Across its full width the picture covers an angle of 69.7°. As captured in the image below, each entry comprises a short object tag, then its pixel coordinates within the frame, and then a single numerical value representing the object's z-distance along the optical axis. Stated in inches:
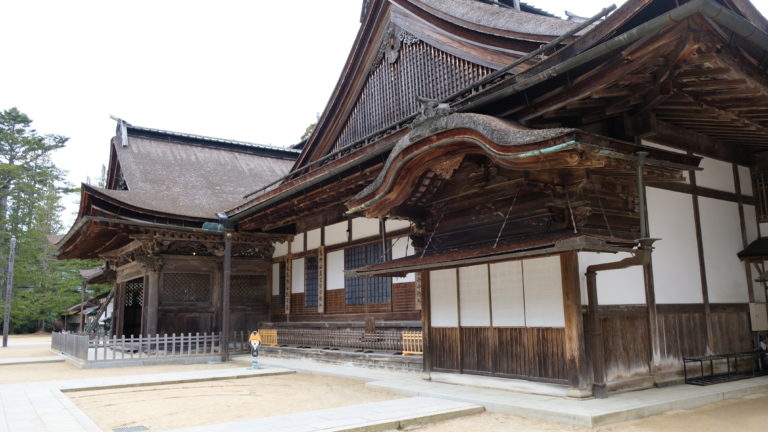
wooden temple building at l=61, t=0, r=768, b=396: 246.8
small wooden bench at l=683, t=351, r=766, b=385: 318.3
